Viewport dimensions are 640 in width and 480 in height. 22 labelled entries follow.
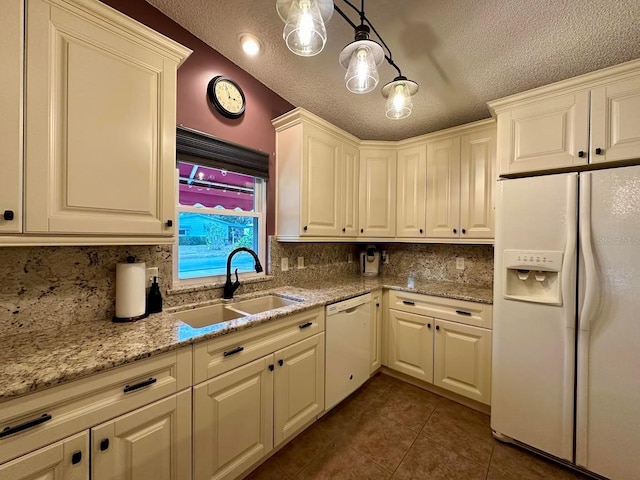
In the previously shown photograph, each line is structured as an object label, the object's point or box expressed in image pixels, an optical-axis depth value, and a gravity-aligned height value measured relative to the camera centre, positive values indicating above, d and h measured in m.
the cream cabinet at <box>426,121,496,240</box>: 2.23 +0.49
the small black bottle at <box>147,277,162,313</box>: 1.56 -0.37
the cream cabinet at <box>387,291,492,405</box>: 2.03 -0.87
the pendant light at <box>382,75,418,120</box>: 1.43 +0.80
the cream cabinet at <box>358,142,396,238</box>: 2.76 +0.52
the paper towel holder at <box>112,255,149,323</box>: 1.40 -0.44
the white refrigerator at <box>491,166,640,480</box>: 1.38 -0.44
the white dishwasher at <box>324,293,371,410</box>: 1.96 -0.87
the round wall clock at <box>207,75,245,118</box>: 1.92 +1.06
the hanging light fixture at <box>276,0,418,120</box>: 1.02 +0.83
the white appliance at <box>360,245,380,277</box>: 3.07 -0.27
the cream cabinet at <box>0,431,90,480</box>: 0.83 -0.75
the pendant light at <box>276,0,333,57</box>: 1.00 +0.83
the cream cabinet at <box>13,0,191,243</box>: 1.04 +0.50
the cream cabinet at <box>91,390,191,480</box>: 0.99 -0.84
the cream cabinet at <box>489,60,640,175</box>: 1.43 +0.70
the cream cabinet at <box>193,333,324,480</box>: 1.28 -0.96
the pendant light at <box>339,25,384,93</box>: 1.19 +0.83
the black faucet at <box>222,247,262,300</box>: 1.93 -0.36
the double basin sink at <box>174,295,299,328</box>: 1.74 -0.52
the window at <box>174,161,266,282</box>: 1.87 +0.13
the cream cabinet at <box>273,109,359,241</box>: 2.19 +0.52
